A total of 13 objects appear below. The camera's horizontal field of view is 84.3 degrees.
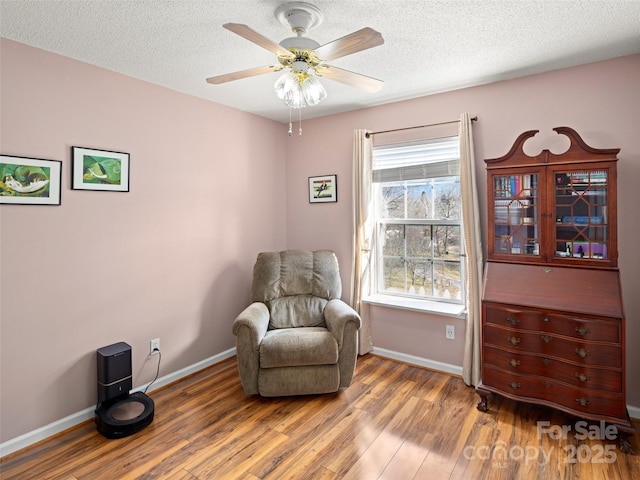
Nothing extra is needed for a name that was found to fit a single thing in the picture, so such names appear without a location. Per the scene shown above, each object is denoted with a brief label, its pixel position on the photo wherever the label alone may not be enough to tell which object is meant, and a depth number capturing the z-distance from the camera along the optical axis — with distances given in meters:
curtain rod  2.93
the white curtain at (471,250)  2.90
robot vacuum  2.31
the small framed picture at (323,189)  3.76
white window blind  3.11
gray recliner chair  2.66
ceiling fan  1.64
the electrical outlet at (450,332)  3.14
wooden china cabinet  2.15
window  3.21
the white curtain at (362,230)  3.48
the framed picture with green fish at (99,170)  2.43
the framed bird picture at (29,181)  2.12
